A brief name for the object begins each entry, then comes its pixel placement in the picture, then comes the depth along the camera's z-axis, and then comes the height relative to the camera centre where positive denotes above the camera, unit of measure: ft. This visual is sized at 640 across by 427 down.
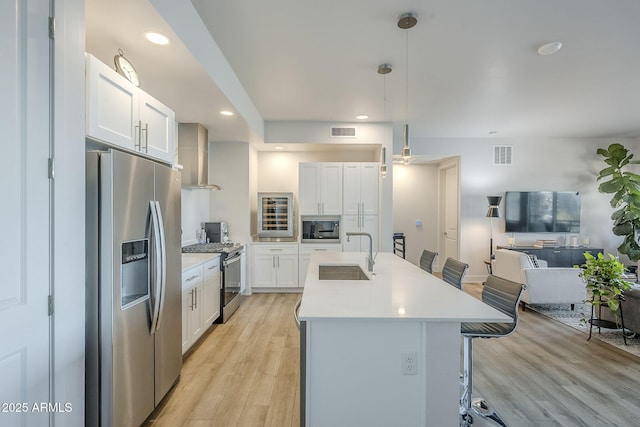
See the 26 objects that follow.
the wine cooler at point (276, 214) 18.10 -0.10
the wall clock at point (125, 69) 6.47 +3.14
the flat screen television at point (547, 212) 19.74 +0.04
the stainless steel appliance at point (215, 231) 15.87 -0.98
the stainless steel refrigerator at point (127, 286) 5.14 -1.41
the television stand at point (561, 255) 18.15 -2.52
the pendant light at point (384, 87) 10.49 +5.00
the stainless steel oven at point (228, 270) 12.64 -2.55
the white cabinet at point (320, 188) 17.39 +1.39
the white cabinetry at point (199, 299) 9.32 -2.99
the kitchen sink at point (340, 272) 9.56 -1.90
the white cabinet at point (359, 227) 17.34 -0.83
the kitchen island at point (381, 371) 5.30 -2.76
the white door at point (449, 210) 21.17 +0.18
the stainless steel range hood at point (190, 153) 13.47 +2.60
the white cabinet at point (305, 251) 17.33 -2.20
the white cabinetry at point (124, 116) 5.08 +1.93
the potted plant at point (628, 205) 16.03 +0.41
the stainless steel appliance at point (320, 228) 17.58 -0.90
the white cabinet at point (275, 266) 17.33 -3.04
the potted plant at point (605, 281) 10.12 -2.30
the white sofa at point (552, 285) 13.41 -3.20
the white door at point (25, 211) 3.51 +0.01
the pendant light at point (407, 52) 7.76 +4.93
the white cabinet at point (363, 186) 17.34 +1.50
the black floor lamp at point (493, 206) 19.05 +0.38
